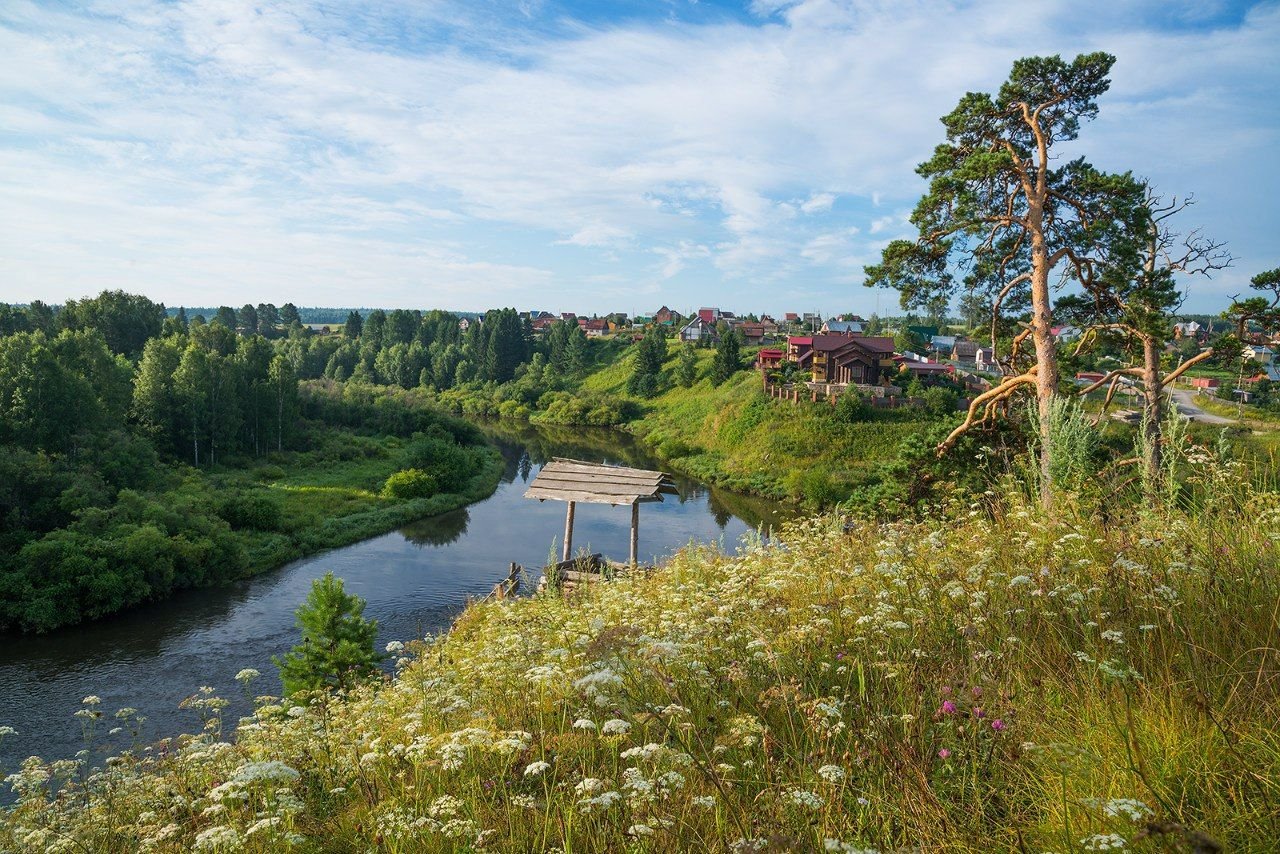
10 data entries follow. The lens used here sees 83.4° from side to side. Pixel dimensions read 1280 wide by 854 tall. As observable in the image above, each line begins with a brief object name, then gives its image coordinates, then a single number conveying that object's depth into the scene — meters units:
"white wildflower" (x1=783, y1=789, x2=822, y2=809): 2.50
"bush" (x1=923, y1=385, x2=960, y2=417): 45.62
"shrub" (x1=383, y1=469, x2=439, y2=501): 37.75
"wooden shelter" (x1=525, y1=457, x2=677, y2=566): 16.39
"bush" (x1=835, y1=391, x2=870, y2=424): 45.44
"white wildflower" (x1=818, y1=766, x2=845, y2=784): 2.65
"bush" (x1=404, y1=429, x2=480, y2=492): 40.75
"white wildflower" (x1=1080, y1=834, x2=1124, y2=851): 1.89
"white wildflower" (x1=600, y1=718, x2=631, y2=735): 2.96
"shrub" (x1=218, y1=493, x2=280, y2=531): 30.14
